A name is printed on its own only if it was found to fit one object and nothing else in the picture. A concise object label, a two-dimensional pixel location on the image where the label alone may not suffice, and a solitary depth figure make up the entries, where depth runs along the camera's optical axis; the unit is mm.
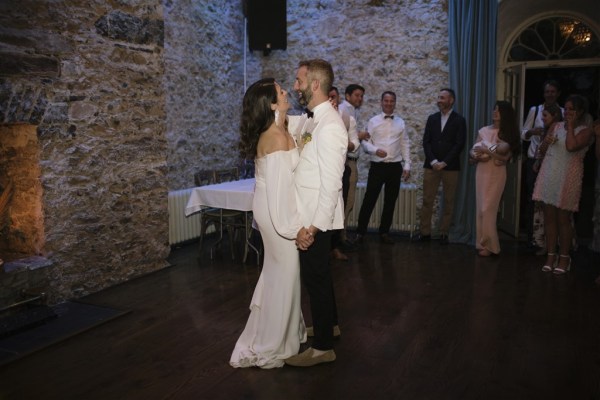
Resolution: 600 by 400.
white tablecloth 5152
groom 2805
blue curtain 6207
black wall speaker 7328
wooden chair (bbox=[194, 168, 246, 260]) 5492
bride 2912
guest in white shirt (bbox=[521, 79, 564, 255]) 5617
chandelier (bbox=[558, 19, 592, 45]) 6484
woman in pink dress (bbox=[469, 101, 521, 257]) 5523
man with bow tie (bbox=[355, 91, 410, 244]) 6277
